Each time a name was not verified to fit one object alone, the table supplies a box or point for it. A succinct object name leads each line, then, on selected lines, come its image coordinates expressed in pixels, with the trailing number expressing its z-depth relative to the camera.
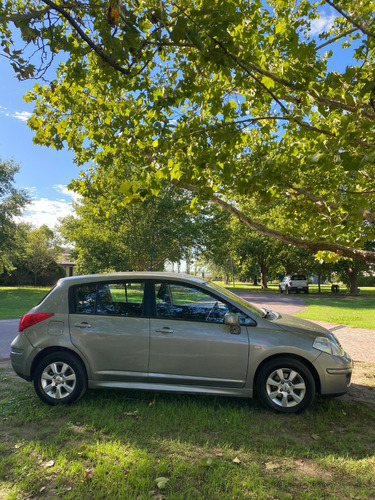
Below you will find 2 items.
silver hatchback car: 4.34
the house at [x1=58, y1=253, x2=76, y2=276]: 69.51
